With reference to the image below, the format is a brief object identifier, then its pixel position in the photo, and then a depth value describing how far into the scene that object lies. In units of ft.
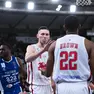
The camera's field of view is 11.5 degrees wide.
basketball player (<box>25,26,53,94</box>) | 28.33
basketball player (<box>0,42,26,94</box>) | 29.31
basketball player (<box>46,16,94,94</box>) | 17.79
